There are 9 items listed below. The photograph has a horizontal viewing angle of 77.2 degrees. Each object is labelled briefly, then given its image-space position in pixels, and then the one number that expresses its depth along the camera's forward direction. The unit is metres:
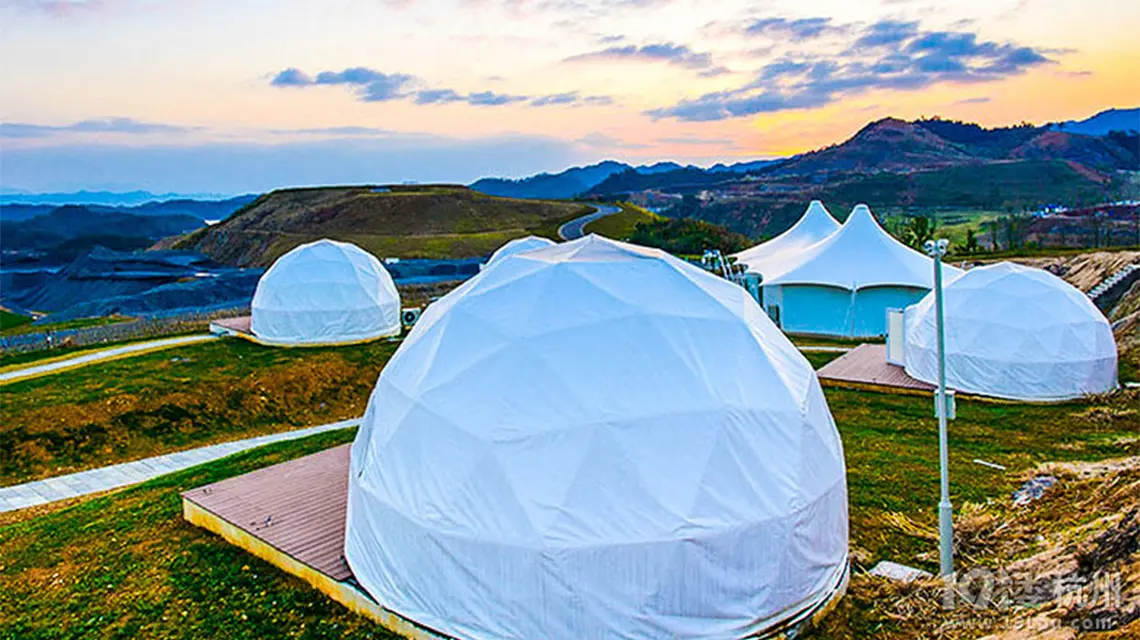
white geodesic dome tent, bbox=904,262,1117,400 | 15.63
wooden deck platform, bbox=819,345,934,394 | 16.70
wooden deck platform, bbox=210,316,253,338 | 24.42
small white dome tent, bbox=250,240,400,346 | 23.39
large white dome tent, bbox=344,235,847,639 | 6.23
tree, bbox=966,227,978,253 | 39.25
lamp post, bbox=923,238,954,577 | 6.46
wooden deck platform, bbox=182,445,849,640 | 7.06
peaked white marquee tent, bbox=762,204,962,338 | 25.12
